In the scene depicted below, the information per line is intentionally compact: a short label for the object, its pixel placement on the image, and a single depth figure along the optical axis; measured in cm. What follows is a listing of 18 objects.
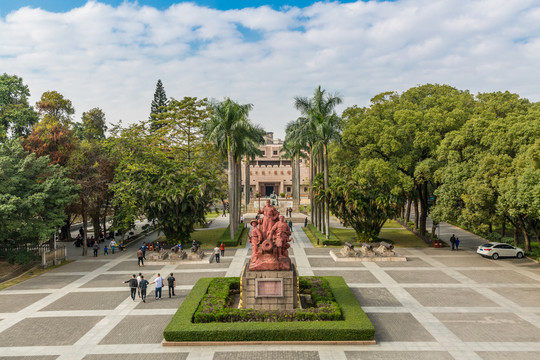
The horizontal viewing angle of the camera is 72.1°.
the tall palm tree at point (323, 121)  3234
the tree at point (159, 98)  7356
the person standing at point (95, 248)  2936
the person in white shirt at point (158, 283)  1780
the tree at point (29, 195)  2241
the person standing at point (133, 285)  1798
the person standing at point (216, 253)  2631
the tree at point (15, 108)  3712
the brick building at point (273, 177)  9150
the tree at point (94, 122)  5575
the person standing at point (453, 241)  3020
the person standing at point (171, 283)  1836
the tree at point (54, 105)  4503
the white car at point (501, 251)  2664
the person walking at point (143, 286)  1738
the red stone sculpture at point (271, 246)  1548
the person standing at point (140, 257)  2534
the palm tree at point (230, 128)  3338
